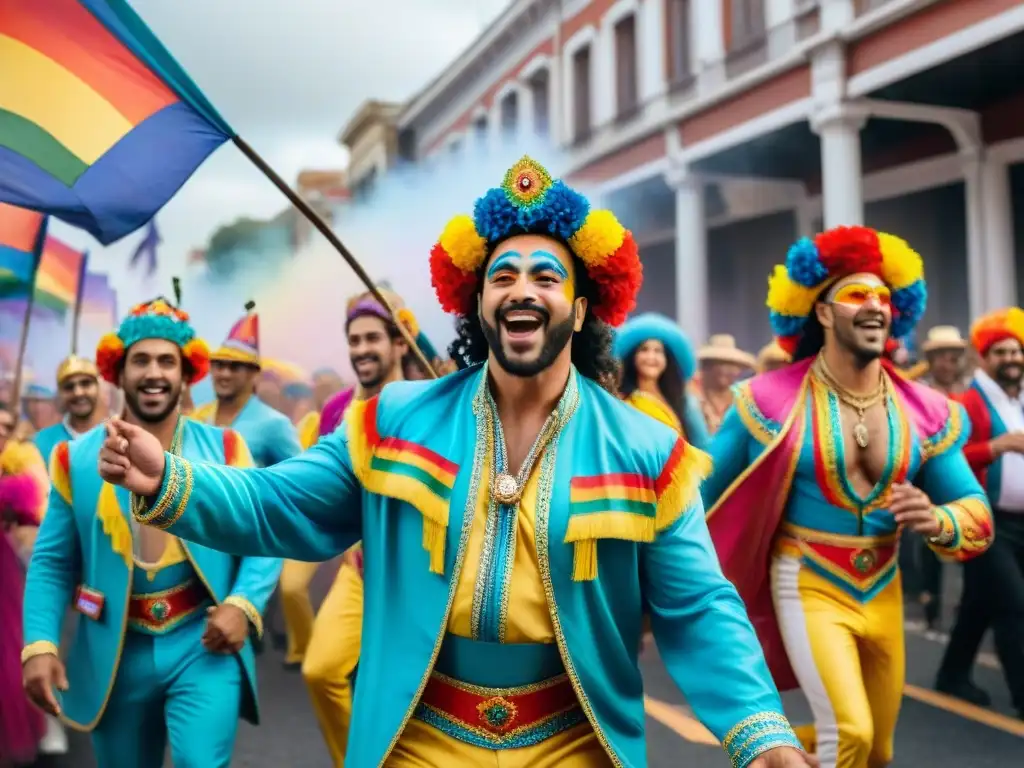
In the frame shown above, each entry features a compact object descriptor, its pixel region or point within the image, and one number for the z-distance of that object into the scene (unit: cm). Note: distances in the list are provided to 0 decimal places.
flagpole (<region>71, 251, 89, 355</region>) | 759
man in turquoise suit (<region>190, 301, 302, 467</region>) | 725
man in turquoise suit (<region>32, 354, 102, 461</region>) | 808
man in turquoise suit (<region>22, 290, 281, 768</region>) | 421
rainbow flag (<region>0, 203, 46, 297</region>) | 606
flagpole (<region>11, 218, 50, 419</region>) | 563
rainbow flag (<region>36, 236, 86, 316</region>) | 970
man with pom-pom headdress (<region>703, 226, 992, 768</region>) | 455
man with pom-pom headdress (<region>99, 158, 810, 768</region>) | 273
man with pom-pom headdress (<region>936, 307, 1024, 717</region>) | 675
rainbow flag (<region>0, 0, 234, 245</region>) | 437
